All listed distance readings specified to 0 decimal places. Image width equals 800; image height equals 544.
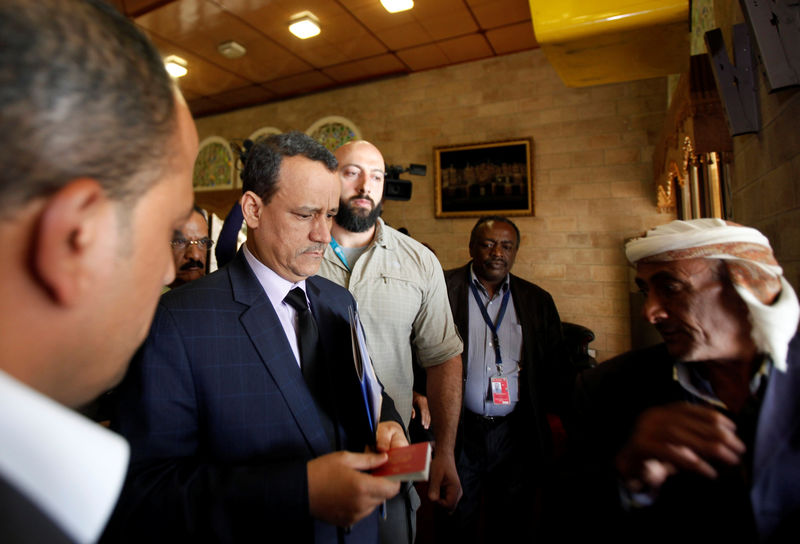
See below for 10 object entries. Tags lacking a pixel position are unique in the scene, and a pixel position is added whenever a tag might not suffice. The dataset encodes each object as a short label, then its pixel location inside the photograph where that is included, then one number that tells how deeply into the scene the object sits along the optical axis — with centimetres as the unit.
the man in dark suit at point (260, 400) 94
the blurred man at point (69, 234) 40
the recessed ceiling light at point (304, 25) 408
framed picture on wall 498
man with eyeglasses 252
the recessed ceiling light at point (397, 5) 387
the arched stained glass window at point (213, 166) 701
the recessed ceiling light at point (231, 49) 462
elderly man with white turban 88
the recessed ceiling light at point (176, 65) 499
